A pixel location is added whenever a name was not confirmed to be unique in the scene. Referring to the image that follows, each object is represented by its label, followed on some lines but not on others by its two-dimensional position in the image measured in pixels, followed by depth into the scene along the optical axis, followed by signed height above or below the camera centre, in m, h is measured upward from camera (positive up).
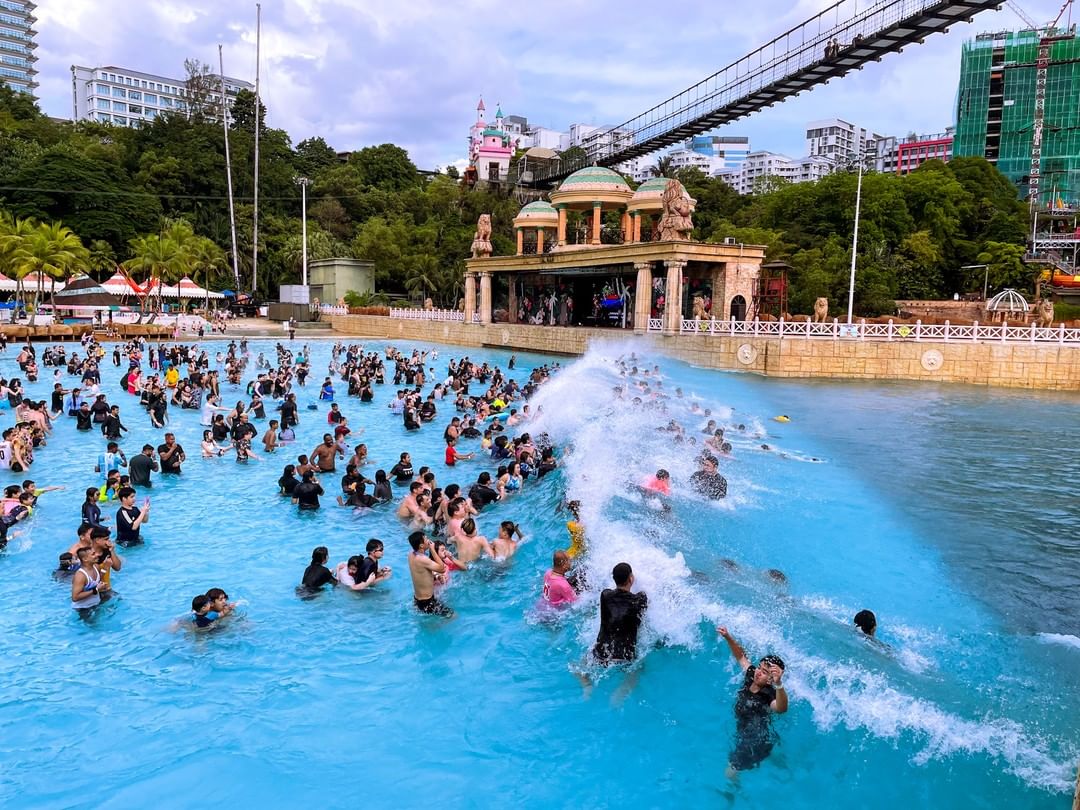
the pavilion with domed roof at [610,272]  34.06 +2.74
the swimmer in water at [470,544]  9.85 -2.92
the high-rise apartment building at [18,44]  112.00 +40.95
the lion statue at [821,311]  30.76 +0.69
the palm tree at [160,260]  50.62 +3.86
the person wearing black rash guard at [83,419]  18.00 -2.50
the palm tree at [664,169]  74.38 +15.70
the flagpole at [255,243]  49.97 +6.08
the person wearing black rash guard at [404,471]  13.57 -2.72
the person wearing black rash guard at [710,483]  12.53 -2.65
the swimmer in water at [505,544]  9.93 -2.95
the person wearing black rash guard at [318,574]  9.04 -3.07
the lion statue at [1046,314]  28.92 +0.66
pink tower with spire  87.53 +20.99
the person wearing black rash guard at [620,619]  6.66 -2.65
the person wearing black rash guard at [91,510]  10.16 -2.65
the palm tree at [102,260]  56.65 +4.20
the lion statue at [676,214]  34.25 +5.08
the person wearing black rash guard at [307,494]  12.37 -2.89
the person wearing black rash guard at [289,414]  17.93 -2.29
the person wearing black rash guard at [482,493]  12.27 -2.82
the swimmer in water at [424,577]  8.38 -2.88
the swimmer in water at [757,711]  5.70 -2.97
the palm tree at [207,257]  57.25 +4.84
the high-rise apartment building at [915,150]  118.17 +29.32
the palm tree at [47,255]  40.72 +3.35
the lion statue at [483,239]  47.66 +5.30
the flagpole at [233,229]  58.31 +7.00
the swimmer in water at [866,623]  7.39 -2.89
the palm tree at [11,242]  43.25 +4.13
